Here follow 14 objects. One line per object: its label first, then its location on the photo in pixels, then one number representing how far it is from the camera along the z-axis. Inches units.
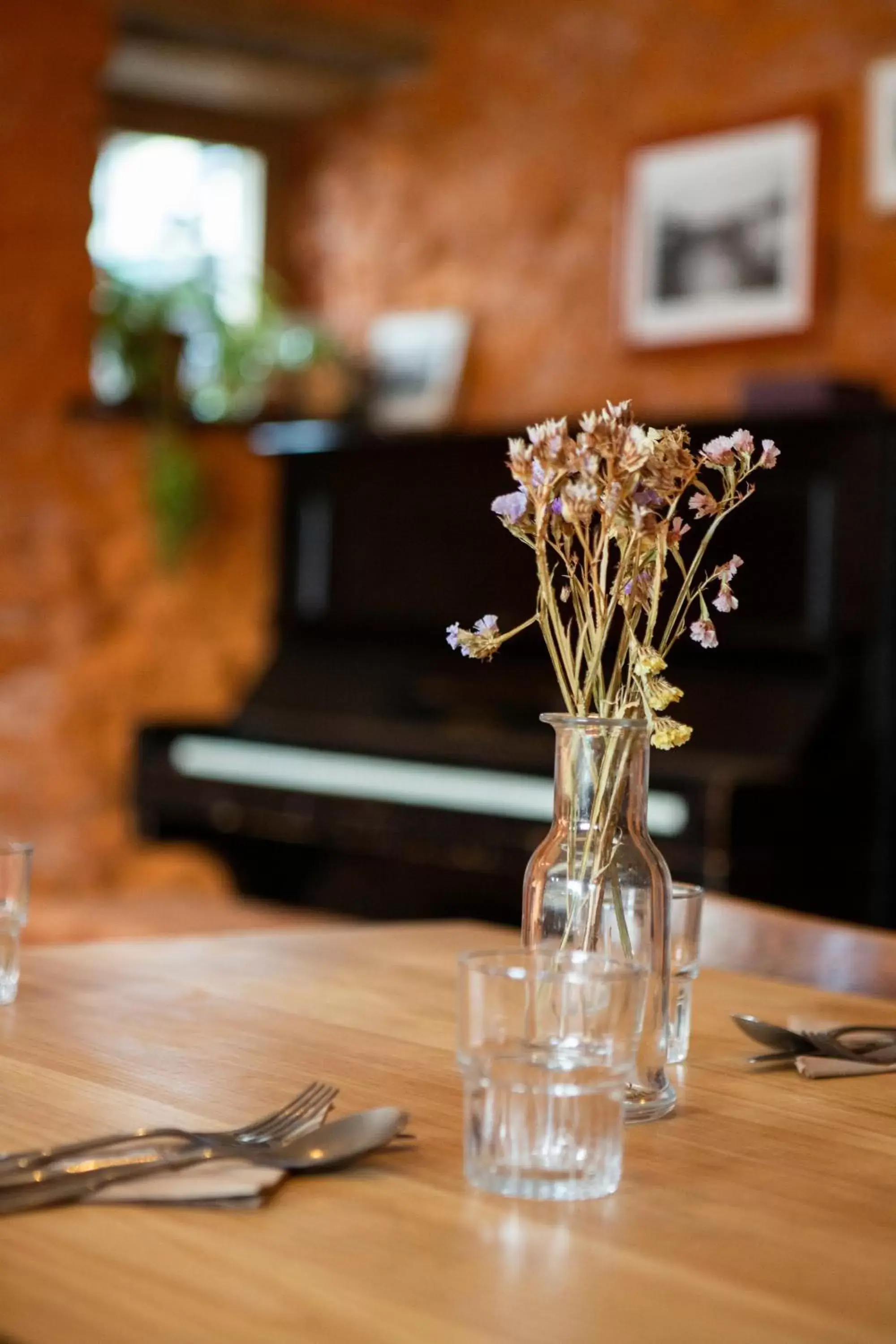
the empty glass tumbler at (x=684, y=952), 60.7
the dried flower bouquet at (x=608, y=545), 54.6
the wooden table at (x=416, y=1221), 46.2
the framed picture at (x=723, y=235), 179.6
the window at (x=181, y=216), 223.4
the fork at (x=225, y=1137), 50.9
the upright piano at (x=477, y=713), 151.2
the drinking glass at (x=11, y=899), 64.6
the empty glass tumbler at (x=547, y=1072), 51.2
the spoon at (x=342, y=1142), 51.9
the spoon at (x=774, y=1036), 62.1
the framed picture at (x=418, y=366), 214.3
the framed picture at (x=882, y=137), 171.5
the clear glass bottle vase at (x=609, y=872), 56.1
